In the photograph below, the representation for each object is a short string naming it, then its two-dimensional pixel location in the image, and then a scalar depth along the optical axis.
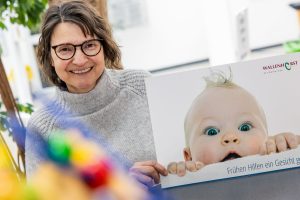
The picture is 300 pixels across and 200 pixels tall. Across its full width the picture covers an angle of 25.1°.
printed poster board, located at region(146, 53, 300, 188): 1.73
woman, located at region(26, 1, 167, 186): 1.88
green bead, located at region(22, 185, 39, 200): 1.12
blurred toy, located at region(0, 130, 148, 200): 1.15
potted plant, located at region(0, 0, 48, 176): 2.19
